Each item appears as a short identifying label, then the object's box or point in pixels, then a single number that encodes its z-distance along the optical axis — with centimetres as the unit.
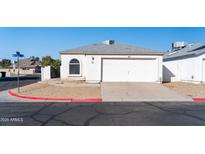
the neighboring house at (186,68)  1712
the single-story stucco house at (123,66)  1694
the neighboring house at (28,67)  6112
